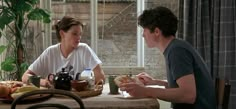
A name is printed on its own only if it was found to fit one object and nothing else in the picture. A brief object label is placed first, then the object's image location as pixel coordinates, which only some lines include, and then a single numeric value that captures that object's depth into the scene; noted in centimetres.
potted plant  308
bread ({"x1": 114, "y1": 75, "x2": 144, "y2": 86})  201
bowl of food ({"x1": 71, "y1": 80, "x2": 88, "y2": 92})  204
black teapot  204
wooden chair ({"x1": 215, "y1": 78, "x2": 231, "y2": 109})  200
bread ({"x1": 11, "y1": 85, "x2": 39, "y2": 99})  190
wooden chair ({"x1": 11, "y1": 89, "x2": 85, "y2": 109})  145
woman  279
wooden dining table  178
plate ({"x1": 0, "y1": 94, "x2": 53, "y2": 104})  181
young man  181
